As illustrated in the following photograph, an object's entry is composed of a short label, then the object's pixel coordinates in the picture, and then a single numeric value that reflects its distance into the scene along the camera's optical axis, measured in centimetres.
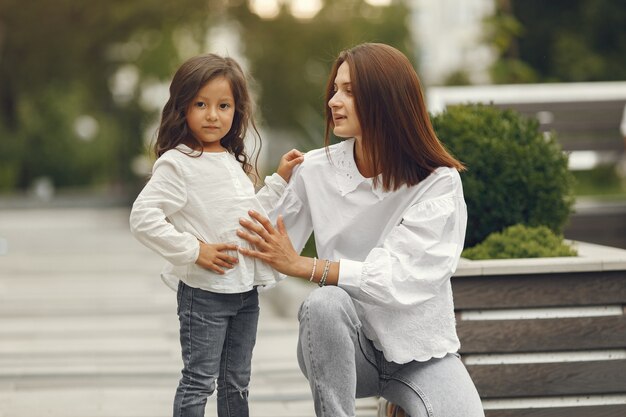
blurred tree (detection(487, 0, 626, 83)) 2558
